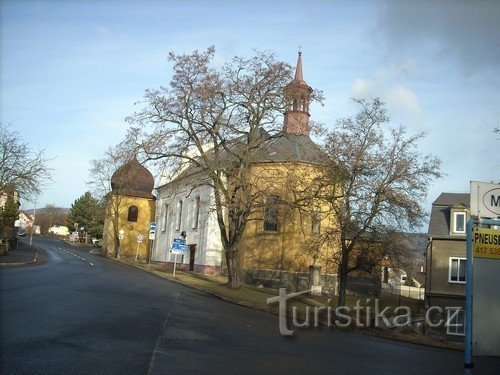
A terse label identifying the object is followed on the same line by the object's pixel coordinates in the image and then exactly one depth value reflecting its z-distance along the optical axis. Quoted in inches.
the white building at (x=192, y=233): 1653.5
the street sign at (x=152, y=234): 1551.7
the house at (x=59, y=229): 6077.8
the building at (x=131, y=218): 2536.7
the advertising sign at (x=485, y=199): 234.7
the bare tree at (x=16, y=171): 1451.8
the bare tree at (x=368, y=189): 916.0
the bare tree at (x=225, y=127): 1047.6
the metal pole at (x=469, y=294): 219.8
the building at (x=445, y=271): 1406.3
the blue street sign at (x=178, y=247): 1304.1
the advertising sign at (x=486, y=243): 219.6
